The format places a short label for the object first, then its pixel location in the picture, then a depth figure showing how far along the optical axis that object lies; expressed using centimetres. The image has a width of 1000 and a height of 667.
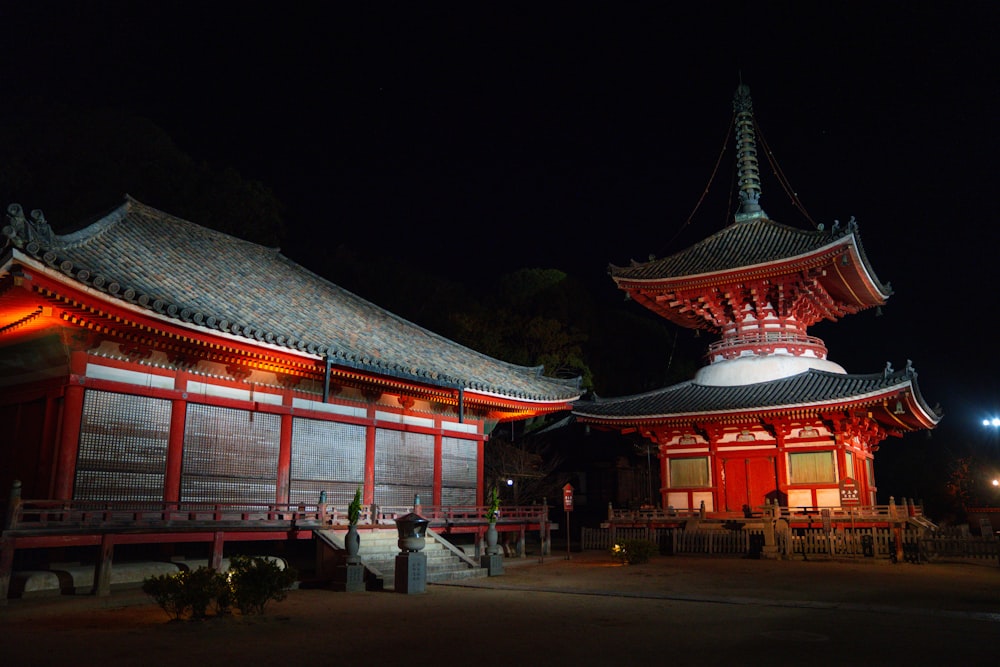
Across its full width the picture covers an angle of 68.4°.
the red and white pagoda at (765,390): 2508
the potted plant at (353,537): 1490
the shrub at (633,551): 2094
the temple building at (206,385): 1407
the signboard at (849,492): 2464
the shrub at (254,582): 1088
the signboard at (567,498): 2193
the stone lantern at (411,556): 1427
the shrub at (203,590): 1030
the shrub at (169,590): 1032
